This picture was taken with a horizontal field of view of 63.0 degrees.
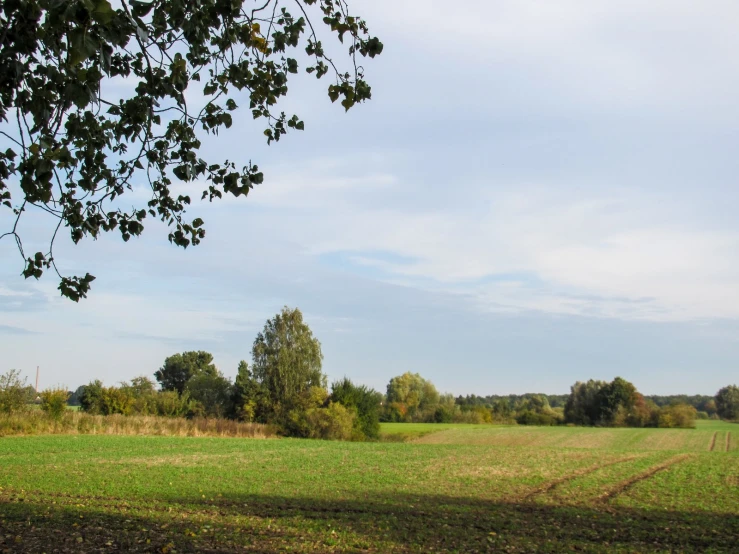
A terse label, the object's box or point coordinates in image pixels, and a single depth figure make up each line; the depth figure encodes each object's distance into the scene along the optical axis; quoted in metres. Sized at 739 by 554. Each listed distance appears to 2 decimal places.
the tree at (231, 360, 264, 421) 49.25
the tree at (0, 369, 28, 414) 35.44
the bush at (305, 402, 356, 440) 47.06
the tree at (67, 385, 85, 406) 47.78
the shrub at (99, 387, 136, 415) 46.94
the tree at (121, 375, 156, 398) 49.68
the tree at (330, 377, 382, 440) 49.06
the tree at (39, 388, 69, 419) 38.07
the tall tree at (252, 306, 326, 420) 48.69
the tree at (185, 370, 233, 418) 50.97
